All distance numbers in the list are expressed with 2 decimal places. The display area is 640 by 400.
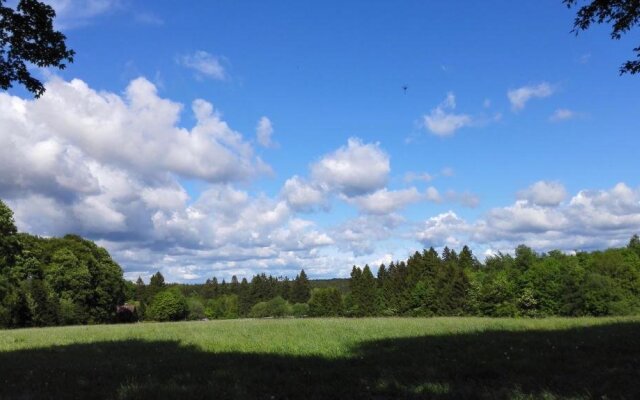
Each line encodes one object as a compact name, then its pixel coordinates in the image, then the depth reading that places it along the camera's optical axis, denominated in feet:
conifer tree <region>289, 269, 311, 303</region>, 561.02
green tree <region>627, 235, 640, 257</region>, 354.95
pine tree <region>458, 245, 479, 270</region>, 446.60
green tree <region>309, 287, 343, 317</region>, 411.54
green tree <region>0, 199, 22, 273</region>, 134.90
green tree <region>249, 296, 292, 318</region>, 472.44
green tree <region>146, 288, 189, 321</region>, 372.27
